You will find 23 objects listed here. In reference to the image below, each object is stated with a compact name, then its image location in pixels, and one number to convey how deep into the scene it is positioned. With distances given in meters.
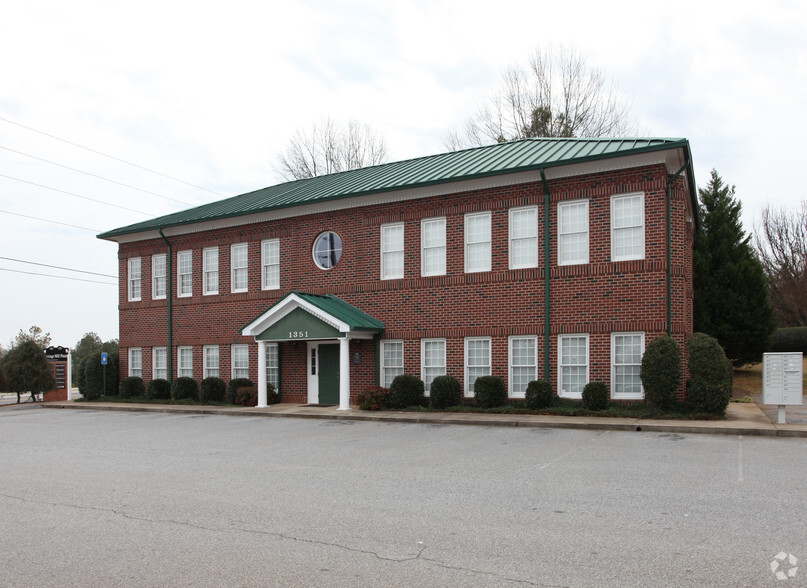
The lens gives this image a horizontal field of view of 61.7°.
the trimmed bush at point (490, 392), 17.55
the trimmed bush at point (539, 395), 16.78
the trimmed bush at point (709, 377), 14.84
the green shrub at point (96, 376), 26.05
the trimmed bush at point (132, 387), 25.31
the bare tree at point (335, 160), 45.09
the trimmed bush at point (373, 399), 18.72
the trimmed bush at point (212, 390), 22.80
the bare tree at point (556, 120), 37.97
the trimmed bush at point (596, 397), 16.27
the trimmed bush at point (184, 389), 23.50
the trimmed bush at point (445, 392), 18.12
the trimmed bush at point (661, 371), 15.13
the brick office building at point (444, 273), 16.88
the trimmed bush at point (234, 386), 22.08
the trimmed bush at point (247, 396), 21.36
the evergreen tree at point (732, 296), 26.47
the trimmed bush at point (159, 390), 24.31
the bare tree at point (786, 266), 37.31
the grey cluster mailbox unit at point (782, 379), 13.62
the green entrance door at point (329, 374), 21.19
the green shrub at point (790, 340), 32.75
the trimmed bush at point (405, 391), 18.56
